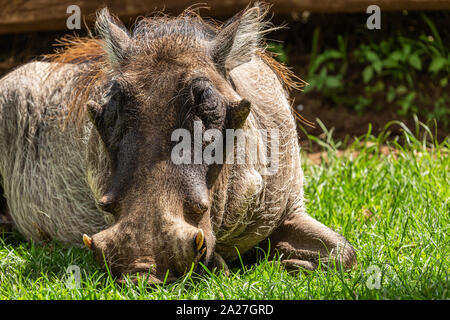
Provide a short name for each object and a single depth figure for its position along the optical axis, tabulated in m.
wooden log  11.14
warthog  5.70
